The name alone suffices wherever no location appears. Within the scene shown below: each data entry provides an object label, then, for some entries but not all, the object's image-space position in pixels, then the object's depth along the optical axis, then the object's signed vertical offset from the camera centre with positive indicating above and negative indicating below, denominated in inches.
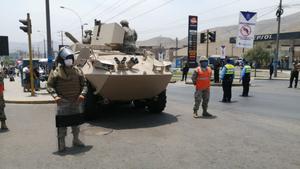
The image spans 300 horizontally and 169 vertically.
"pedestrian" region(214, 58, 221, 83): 608.2 -13.3
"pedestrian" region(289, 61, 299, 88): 526.1 -14.9
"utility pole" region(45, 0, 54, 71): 479.3 +56.7
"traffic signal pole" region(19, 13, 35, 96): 388.3 +58.3
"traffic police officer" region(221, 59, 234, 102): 352.2 -14.9
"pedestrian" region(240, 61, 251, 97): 407.4 -18.5
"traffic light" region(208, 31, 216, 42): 767.5 +93.8
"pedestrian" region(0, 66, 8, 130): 224.1 -42.6
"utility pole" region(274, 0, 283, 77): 879.8 +196.5
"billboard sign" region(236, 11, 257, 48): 599.9 +91.5
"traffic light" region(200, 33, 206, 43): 826.2 +94.5
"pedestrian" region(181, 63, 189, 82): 739.0 -10.6
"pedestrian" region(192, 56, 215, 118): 262.4 -18.6
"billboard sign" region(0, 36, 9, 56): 408.8 +30.5
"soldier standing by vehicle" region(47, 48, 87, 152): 173.6 -19.8
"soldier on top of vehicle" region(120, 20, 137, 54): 299.6 +29.6
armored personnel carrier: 230.9 -10.5
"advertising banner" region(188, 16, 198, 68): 731.0 +81.0
